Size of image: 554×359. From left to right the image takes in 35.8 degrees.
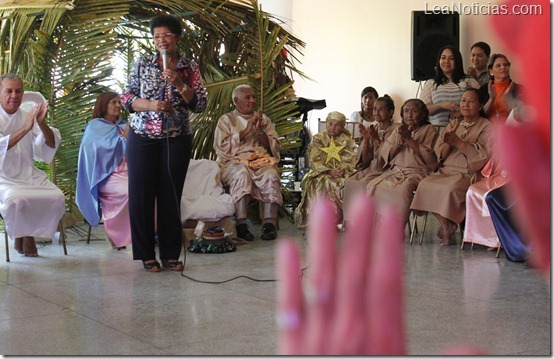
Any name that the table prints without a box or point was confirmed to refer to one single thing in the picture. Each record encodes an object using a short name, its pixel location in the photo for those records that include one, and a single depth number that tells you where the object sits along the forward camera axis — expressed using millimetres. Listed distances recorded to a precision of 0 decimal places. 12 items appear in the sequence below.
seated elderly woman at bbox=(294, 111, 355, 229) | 7477
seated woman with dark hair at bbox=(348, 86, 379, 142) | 8695
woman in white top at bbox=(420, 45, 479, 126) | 6981
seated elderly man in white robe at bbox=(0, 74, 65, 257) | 5656
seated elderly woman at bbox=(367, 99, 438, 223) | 6648
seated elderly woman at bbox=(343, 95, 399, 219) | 7148
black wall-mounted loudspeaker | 8867
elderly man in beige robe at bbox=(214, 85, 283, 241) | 6934
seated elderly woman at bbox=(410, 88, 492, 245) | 6281
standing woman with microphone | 4715
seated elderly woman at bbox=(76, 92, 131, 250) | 6328
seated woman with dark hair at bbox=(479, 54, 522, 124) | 5771
